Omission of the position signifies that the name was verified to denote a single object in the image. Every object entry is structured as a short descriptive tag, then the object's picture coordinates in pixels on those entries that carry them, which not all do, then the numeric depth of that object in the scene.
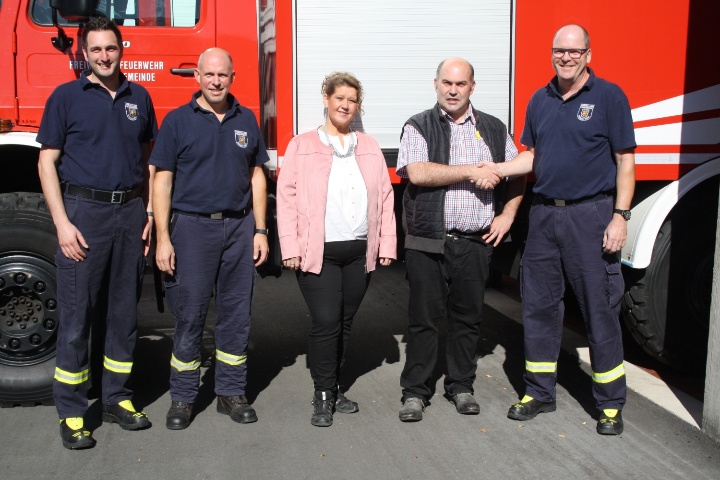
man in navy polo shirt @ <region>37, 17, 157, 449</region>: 4.18
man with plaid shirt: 4.49
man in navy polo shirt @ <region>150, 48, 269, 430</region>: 4.33
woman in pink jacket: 4.42
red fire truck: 4.77
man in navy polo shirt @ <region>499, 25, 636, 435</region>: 4.37
